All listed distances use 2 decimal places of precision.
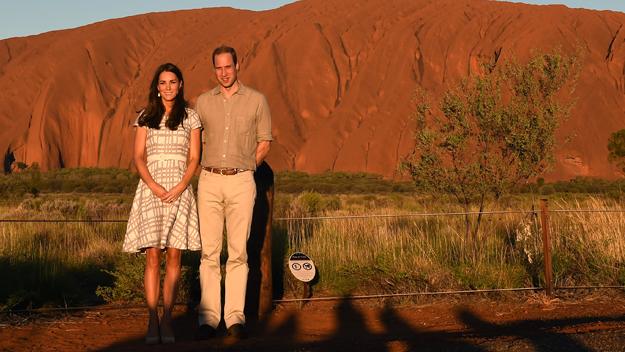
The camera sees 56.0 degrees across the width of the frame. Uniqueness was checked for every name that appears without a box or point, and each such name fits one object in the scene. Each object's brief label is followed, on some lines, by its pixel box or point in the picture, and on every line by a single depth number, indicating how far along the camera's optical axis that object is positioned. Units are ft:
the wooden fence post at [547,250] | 21.25
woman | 14.55
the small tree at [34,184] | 92.35
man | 15.17
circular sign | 20.57
